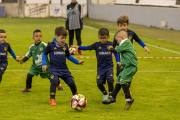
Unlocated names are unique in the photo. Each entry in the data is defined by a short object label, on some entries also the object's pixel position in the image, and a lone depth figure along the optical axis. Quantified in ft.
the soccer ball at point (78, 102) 41.14
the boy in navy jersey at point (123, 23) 47.88
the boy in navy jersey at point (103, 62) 45.91
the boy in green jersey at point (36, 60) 52.21
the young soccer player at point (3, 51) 52.47
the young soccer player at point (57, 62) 44.52
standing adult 93.04
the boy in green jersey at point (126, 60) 41.68
